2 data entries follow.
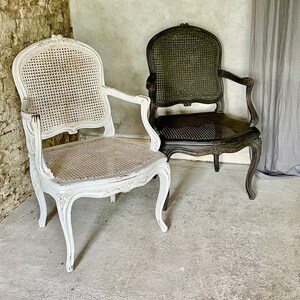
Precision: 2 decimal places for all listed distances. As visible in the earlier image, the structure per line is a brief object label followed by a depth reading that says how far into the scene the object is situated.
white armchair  1.91
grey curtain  2.51
